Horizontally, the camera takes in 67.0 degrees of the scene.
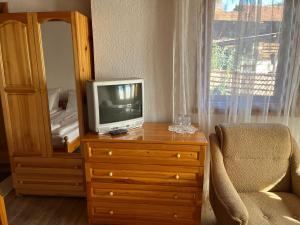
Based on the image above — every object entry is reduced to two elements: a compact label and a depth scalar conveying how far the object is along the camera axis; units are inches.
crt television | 71.0
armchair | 66.8
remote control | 72.0
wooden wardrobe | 74.4
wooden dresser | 66.9
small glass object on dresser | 73.8
